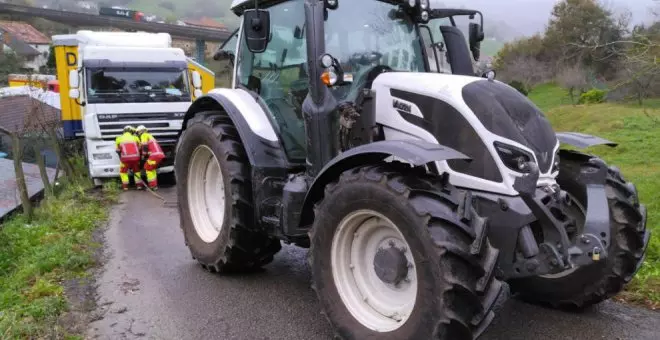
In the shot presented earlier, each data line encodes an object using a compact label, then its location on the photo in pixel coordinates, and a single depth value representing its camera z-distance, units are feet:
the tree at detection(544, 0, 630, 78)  101.24
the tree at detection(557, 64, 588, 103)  90.68
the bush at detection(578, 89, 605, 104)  77.32
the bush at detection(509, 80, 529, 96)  91.33
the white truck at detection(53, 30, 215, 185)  40.79
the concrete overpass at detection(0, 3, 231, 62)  133.69
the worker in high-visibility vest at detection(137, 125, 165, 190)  39.32
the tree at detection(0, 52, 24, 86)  79.90
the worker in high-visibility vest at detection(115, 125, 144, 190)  38.86
